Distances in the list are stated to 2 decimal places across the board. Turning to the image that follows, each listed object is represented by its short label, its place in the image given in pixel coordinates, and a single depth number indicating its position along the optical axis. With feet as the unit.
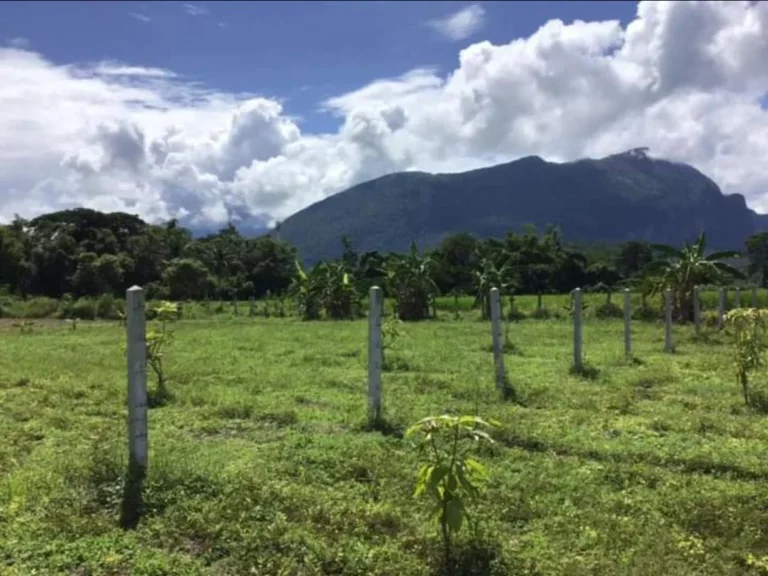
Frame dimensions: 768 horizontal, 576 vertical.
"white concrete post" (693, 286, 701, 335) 60.13
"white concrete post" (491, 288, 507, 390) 33.17
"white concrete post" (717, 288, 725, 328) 62.82
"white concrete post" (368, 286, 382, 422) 26.84
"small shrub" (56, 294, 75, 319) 115.92
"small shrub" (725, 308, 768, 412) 30.86
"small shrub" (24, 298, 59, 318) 121.90
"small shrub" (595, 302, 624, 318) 92.99
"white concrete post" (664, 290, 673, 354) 50.11
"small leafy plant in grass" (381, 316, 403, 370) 42.78
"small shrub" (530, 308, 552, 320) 95.68
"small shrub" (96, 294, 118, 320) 114.01
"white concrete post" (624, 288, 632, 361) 45.13
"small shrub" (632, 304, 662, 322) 85.74
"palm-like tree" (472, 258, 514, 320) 95.14
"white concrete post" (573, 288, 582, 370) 39.40
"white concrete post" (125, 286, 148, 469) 18.90
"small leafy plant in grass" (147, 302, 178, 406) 32.09
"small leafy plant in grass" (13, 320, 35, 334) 77.92
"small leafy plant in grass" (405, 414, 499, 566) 14.25
